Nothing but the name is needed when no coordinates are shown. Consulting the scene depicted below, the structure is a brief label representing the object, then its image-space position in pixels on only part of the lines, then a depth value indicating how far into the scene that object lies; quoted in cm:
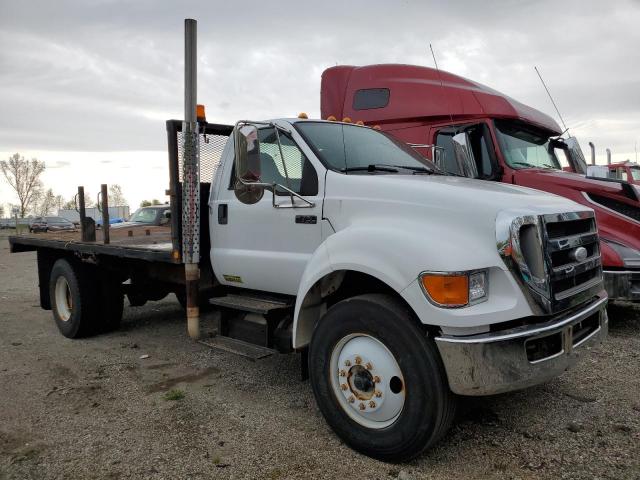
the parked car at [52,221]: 3632
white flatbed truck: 271
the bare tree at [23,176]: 6366
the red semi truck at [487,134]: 549
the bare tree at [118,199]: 7578
